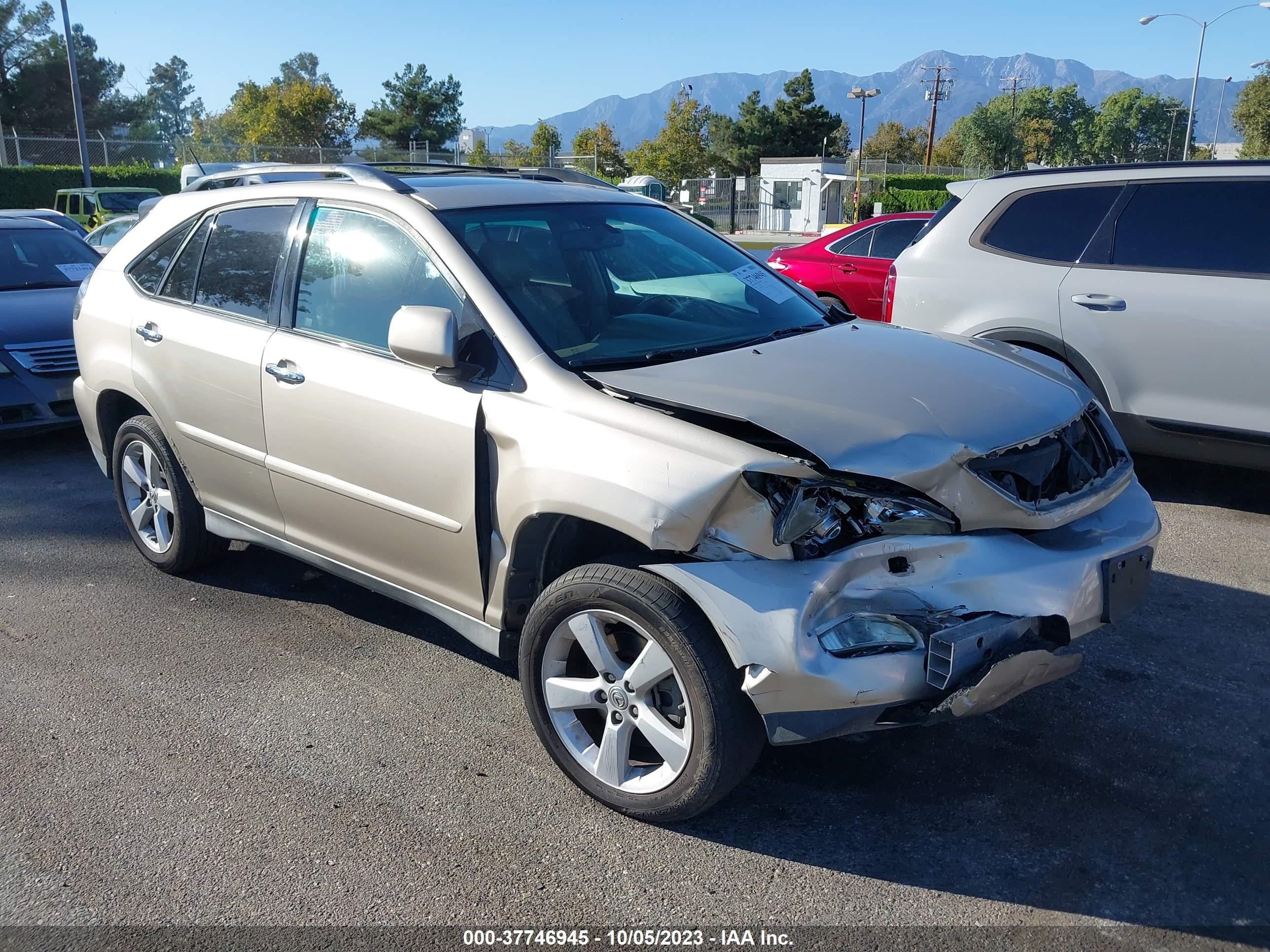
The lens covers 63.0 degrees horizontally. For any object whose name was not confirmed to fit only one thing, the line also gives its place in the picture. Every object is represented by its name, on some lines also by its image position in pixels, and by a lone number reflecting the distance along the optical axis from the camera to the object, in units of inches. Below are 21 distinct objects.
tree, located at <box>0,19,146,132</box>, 1973.4
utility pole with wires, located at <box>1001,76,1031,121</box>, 3496.6
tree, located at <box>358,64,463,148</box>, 2679.6
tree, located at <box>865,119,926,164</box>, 3383.4
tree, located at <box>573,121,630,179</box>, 2139.5
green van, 853.8
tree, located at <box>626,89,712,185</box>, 2063.2
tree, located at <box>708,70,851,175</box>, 2839.6
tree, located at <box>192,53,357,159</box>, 2221.9
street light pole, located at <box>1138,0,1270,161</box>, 1640.4
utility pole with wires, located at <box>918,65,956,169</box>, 2945.4
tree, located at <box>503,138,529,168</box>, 1975.9
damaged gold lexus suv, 107.1
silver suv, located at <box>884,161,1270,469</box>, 213.0
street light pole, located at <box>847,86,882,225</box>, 1876.8
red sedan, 383.2
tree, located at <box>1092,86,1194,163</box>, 4101.9
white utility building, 1769.2
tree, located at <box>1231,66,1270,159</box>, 2201.0
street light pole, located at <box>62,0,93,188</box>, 986.1
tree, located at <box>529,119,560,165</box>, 2365.0
